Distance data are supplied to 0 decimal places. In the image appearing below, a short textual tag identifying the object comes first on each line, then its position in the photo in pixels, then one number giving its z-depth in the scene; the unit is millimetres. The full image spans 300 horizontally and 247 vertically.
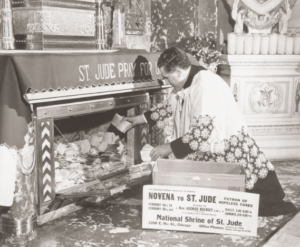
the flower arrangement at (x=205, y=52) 5137
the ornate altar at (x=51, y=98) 2811
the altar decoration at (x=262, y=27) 5531
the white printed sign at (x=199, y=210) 3061
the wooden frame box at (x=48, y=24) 3539
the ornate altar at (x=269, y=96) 5492
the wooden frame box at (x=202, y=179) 3086
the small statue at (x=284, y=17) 5680
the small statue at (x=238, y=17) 5676
